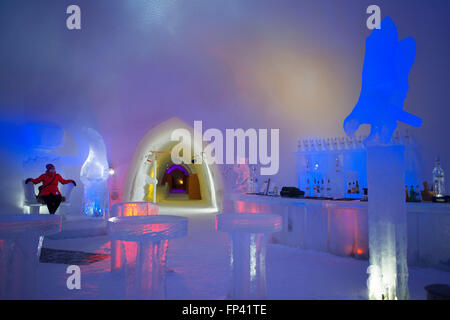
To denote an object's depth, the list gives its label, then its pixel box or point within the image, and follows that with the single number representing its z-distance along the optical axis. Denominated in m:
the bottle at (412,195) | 4.06
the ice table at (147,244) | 2.35
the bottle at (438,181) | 4.05
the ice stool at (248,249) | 2.61
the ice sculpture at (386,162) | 2.88
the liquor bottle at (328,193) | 5.07
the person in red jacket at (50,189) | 6.16
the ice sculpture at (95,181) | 7.86
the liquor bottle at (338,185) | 5.05
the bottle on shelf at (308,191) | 5.27
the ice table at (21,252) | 2.41
